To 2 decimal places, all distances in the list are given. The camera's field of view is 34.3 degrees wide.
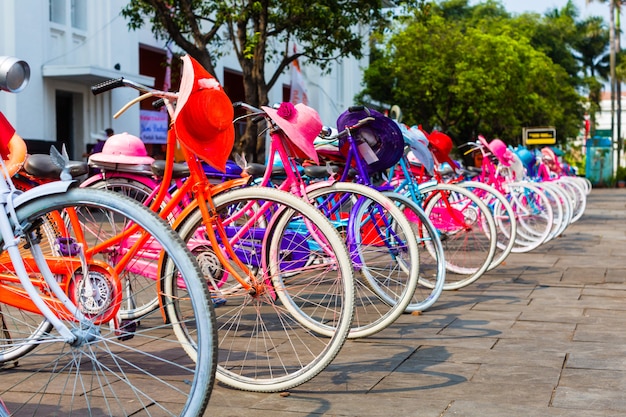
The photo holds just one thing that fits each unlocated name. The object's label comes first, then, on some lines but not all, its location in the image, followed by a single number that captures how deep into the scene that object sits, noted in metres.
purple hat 5.95
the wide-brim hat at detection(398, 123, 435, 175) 6.92
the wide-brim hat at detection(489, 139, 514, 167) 10.05
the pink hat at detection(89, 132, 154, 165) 5.54
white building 18.02
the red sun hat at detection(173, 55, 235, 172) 3.80
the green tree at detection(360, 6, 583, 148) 35.22
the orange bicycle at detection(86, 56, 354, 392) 3.97
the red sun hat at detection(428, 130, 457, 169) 8.06
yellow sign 24.83
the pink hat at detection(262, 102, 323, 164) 4.74
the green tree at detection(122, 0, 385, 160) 14.96
